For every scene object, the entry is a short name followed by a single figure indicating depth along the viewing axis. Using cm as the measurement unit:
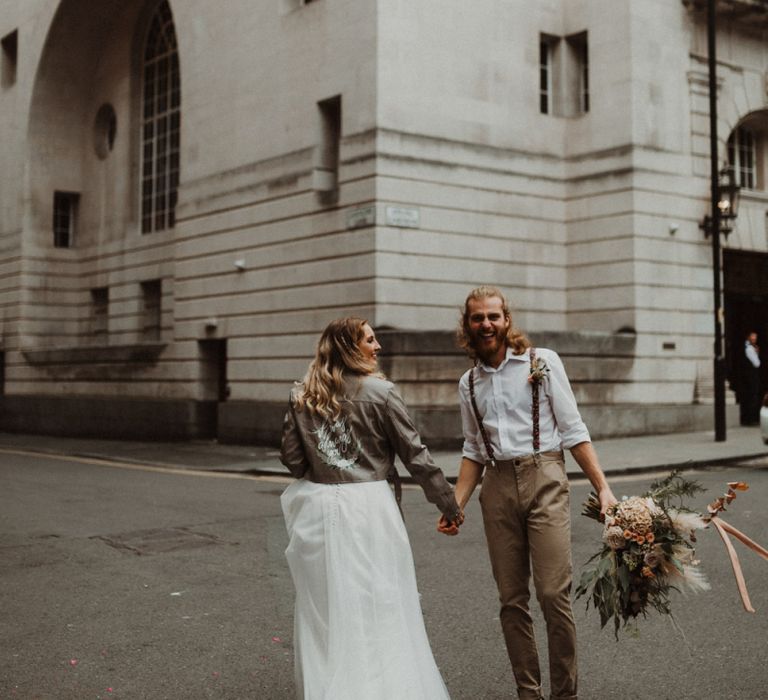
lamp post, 1814
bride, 412
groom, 425
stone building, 1925
